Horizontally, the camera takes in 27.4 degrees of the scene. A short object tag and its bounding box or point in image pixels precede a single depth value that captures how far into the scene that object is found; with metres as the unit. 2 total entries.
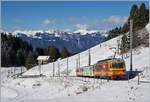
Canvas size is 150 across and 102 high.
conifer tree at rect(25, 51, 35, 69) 118.61
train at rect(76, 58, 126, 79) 36.27
